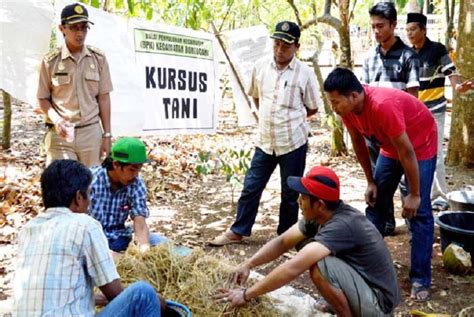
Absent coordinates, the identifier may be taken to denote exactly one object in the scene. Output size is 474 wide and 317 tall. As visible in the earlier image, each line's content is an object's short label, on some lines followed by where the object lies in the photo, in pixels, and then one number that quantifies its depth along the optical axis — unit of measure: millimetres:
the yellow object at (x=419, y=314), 3165
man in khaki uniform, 3703
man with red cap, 2576
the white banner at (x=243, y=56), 5156
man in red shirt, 3102
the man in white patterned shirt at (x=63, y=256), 1972
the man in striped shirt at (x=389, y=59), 4020
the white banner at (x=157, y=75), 4359
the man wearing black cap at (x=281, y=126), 4145
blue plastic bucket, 2471
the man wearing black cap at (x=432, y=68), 4598
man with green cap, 2957
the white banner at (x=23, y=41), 3908
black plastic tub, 3788
